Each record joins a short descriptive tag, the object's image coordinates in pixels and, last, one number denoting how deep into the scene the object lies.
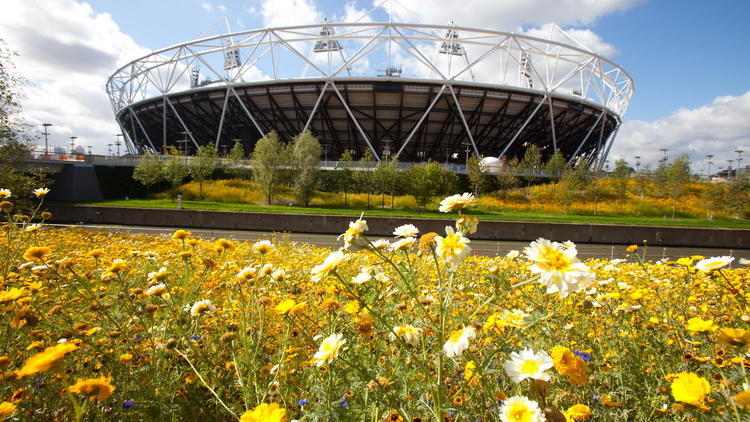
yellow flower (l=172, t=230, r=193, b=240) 2.40
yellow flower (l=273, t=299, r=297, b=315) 1.40
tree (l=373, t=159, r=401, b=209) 27.48
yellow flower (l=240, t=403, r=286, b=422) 0.99
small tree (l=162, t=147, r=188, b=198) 29.95
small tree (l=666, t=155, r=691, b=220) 29.34
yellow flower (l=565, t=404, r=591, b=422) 1.15
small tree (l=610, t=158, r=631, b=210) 29.16
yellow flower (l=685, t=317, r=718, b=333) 1.41
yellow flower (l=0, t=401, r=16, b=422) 0.96
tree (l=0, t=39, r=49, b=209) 11.21
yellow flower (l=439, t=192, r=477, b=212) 1.48
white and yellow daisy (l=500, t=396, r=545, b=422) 0.99
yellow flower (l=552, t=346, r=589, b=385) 1.16
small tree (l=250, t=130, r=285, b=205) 27.53
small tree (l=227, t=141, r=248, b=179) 32.44
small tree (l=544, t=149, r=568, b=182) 33.16
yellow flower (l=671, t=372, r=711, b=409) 1.00
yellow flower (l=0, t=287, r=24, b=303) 1.56
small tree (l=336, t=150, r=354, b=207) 29.69
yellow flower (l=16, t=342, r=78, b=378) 0.97
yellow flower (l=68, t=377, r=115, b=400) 1.01
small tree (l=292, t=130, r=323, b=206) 27.23
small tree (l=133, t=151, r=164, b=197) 30.92
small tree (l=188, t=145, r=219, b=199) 30.14
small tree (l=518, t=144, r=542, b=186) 33.62
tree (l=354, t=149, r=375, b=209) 28.16
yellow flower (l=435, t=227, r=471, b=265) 1.20
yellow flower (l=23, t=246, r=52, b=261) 1.75
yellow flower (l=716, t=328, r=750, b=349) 1.03
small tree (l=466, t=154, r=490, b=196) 29.14
